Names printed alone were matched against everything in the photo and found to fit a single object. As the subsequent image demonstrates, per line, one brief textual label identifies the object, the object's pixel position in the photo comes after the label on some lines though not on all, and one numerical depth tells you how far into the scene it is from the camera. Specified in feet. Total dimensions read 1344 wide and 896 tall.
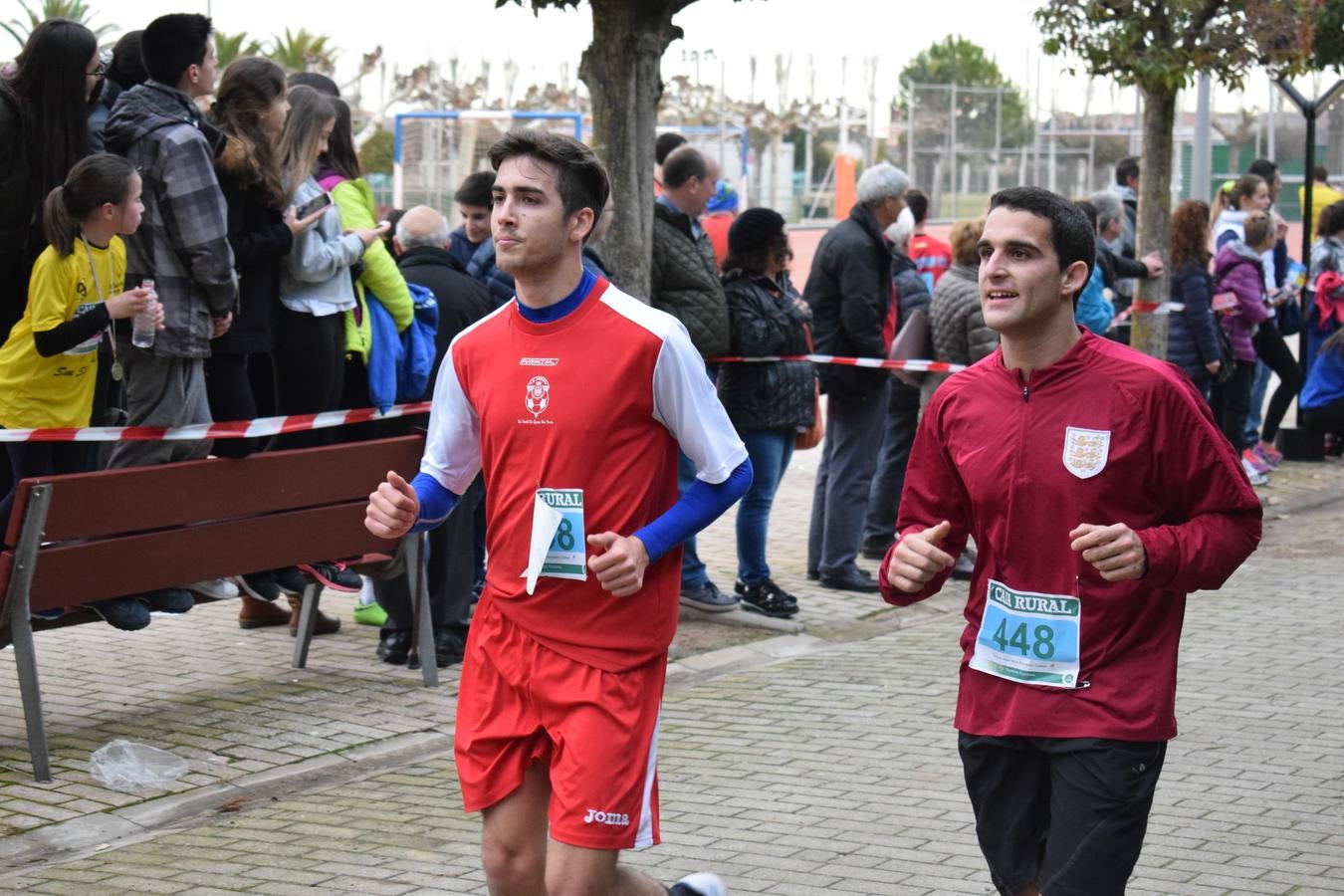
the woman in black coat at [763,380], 53.81
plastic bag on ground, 36.91
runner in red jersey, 23.46
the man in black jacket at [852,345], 58.12
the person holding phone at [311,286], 44.36
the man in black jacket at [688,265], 52.53
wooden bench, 36.29
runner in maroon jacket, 22.18
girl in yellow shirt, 38.65
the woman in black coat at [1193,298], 76.43
